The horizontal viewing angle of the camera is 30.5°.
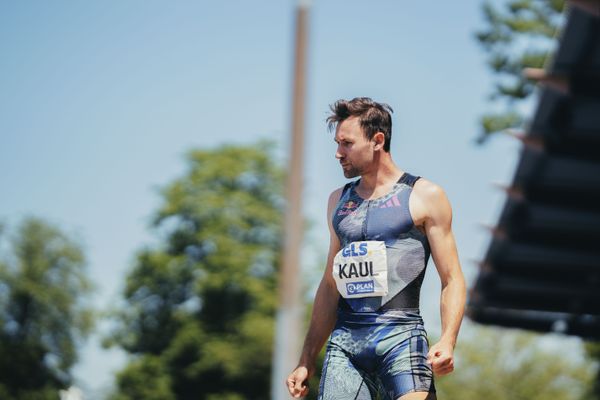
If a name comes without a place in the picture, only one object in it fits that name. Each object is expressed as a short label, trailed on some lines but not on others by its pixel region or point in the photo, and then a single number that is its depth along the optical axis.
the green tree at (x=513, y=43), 33.88
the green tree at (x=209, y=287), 51.25
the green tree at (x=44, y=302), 57.19
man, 5.25
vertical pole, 10.19
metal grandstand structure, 11.34
